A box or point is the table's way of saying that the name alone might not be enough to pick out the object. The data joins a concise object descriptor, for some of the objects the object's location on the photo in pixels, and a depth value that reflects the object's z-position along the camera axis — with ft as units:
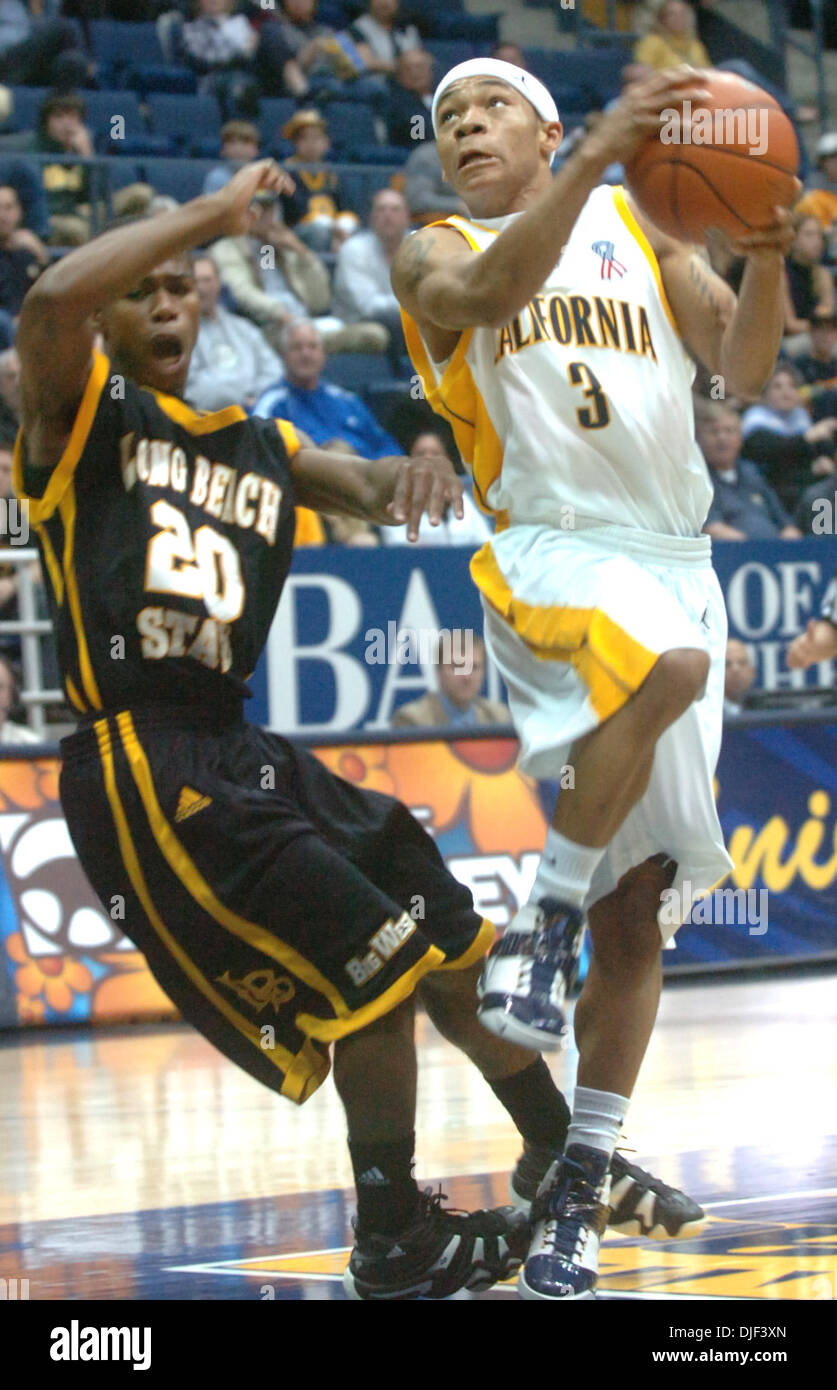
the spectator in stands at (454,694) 30.01
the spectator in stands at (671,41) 52.90
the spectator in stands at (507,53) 45.00
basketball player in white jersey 11.93
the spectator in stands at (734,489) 37.68
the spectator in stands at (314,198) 41.60
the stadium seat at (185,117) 44.52
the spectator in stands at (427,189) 39.55
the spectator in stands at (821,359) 44.70
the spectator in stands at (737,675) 32.71
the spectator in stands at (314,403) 34.30
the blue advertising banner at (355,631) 29.30
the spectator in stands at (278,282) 37.83
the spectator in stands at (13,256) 35.53
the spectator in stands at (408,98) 46.60
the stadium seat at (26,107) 41.78
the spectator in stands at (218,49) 45.16
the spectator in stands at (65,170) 38.37
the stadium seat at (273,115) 45.47
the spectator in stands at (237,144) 40.29
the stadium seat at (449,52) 51.10
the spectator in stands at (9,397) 31.94
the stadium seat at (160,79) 44.80
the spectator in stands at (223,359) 35.09
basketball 12.25
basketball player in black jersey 11.99
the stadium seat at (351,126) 47.03
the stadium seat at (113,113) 42.80
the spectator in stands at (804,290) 45.19
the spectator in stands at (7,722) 27.96
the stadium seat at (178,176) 40.29
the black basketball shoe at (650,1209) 12.87
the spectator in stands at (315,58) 46.42
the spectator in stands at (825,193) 48.88
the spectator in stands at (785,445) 41.01
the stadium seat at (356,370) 39.70
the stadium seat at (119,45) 45.52
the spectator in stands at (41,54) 41.96
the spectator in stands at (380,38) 48.24
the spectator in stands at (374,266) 39.45
